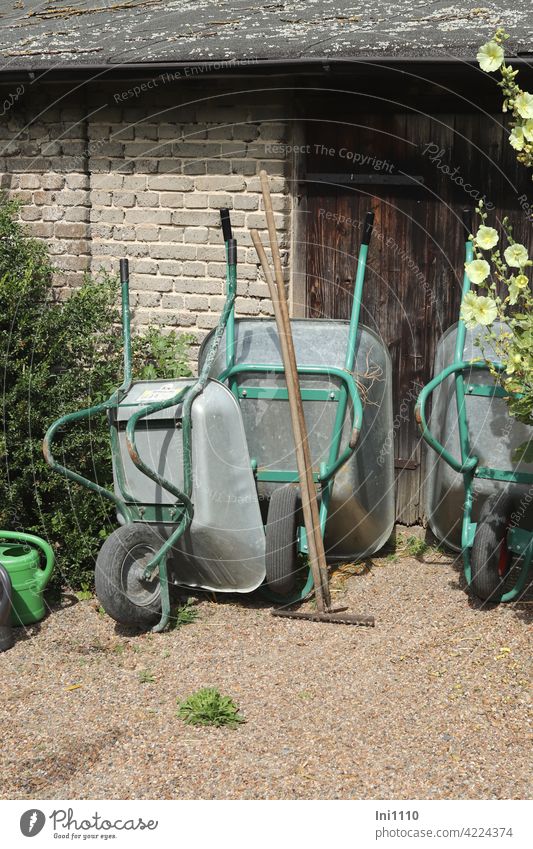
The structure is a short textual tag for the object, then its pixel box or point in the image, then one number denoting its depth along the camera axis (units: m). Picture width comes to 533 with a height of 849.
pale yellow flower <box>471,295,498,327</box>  4.31
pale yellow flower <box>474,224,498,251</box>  4.33
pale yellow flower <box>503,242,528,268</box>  4.34
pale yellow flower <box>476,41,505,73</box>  4.18
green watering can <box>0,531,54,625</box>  4.75
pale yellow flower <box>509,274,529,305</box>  4.21
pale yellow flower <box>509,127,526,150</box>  4.31
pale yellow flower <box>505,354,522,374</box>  4.21
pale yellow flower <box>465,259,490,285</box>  4.34
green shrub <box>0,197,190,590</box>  5.06
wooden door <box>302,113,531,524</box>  5.33
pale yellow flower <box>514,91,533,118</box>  4.21
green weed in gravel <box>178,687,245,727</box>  3.86
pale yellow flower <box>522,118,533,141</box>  4.27
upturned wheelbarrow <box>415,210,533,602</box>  4.64
